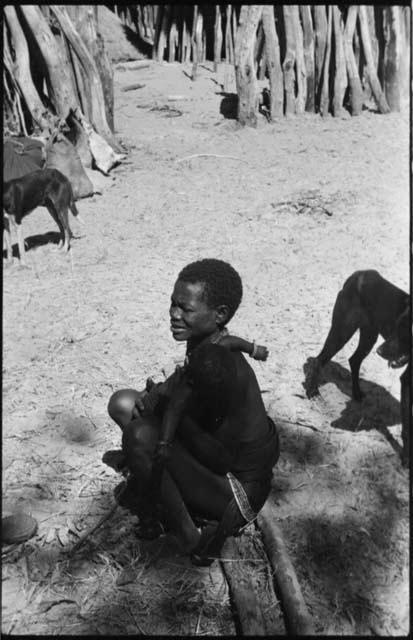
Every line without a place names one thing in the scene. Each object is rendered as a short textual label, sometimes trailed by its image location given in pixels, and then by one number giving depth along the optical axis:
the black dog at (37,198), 6.26
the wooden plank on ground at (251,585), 2.42
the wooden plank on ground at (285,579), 2.39
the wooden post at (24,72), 9.02
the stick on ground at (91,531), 2.77
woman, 2.46
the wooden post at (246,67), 9.95
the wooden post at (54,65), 8.94
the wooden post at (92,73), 9.09
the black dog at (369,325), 3.38
